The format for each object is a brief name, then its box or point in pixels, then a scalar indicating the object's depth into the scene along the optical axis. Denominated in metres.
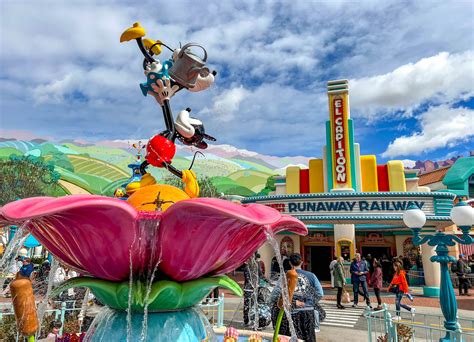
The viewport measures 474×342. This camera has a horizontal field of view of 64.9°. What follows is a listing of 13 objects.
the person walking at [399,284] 8.88
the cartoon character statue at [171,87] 4.14
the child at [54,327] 6.52
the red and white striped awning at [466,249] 20.42
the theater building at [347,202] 15.02
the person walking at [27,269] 9.52
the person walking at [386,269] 17.17
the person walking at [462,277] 13.58
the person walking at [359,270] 10.39
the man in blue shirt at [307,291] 4.83
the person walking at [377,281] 10.12
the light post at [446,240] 5.87
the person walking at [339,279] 10.27
